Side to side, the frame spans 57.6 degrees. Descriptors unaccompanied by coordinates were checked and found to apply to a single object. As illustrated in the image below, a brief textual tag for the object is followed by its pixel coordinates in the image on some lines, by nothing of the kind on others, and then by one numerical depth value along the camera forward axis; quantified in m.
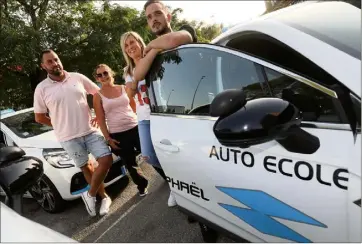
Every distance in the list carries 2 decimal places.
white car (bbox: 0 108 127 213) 3.51
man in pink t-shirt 3.24
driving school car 1.22
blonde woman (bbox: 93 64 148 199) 3.35
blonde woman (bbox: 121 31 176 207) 2.46
